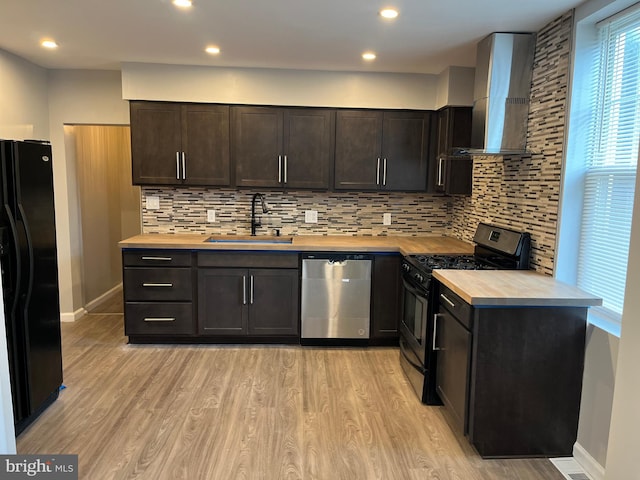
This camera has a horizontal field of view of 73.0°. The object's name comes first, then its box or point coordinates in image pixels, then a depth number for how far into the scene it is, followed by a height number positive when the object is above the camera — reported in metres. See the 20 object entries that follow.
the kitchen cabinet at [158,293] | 3.72 -0.95
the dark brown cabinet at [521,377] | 2.25 -0.98
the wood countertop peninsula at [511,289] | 2.21 -0.54
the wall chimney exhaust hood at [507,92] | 2.90 +0.65
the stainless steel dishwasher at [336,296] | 3.77 -0.96
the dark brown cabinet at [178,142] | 3.87 +0.36
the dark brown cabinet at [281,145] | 3.94 +0.36
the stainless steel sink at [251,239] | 4.04 -0.52
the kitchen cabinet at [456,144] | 3.82 +0.39
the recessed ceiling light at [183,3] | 2.46 +1.02
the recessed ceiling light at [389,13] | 2.54 +1.03
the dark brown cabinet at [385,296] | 3.78 -0.95
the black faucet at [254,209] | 4.24 -0.24
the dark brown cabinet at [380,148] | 3.99 +0.36
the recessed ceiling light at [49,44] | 3.25 +1.03
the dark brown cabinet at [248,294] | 3.76 -0.96
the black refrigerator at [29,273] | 2.36 -0.55
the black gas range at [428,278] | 2.86 -0.64
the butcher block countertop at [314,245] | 3.67 -0.51
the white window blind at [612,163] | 2.21 +0.15
